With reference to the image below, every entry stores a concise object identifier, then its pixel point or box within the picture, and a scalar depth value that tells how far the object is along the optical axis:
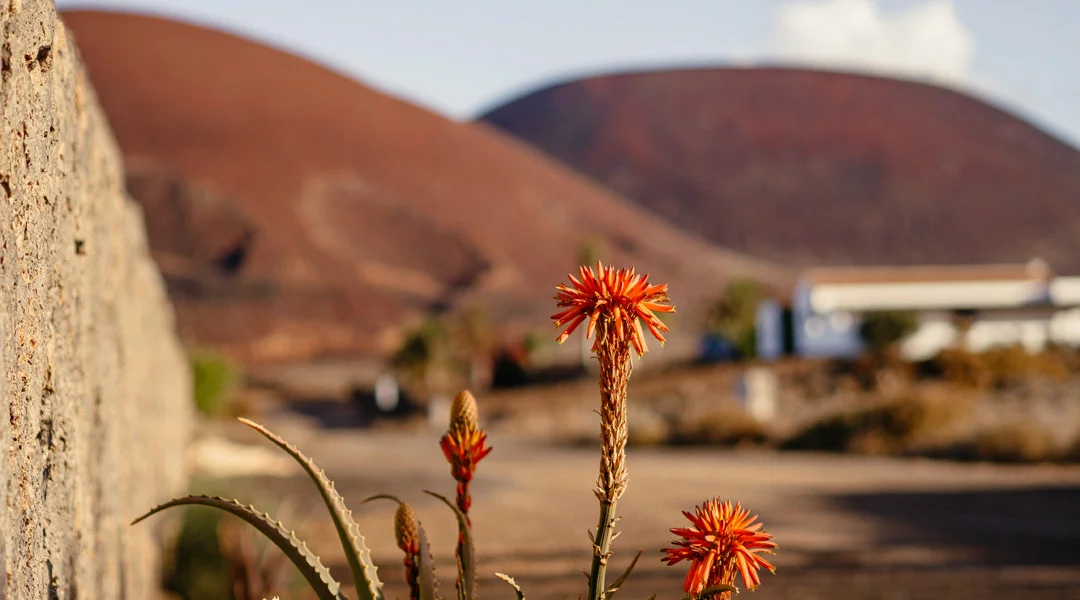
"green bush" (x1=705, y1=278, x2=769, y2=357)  52.03
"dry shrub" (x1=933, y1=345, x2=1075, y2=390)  33.00
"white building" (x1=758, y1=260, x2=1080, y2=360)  44.97
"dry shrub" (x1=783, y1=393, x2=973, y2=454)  24.94
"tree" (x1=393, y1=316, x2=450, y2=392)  48.91
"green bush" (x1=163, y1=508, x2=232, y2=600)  7.62
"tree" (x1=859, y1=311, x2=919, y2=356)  42.53
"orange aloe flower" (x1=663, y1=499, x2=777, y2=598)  2.41
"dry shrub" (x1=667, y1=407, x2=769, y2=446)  27.75
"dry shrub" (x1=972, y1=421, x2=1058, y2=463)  22.03
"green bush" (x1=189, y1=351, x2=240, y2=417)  23.03
